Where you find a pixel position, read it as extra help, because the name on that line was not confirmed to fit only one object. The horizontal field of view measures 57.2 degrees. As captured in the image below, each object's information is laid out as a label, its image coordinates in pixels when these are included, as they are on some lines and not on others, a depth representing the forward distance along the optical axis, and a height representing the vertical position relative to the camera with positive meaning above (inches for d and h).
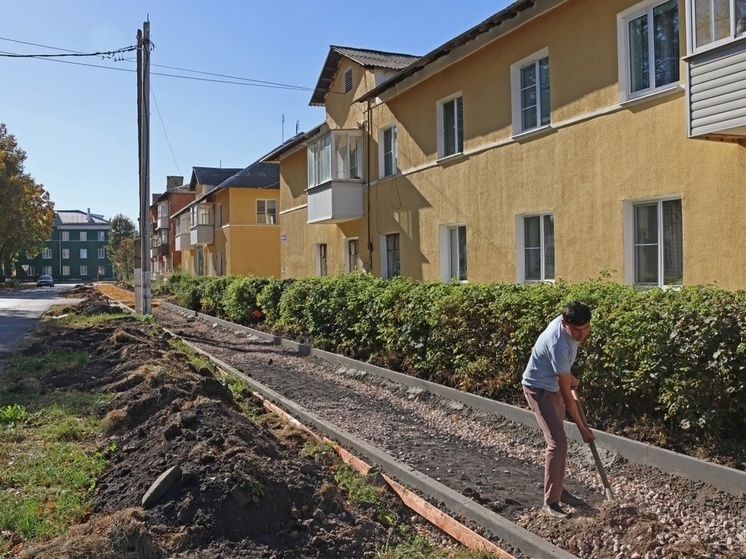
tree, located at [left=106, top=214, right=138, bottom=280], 3005.9 +142.8
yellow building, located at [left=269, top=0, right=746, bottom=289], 333.1 +77.2
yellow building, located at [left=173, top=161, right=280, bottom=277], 1455.5 +108.7
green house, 4419.3 +129.8
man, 198.2 -36.2
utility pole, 837.8 +148.9
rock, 186.1 -59.0
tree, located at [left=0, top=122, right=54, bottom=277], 1999.3 +226.9
